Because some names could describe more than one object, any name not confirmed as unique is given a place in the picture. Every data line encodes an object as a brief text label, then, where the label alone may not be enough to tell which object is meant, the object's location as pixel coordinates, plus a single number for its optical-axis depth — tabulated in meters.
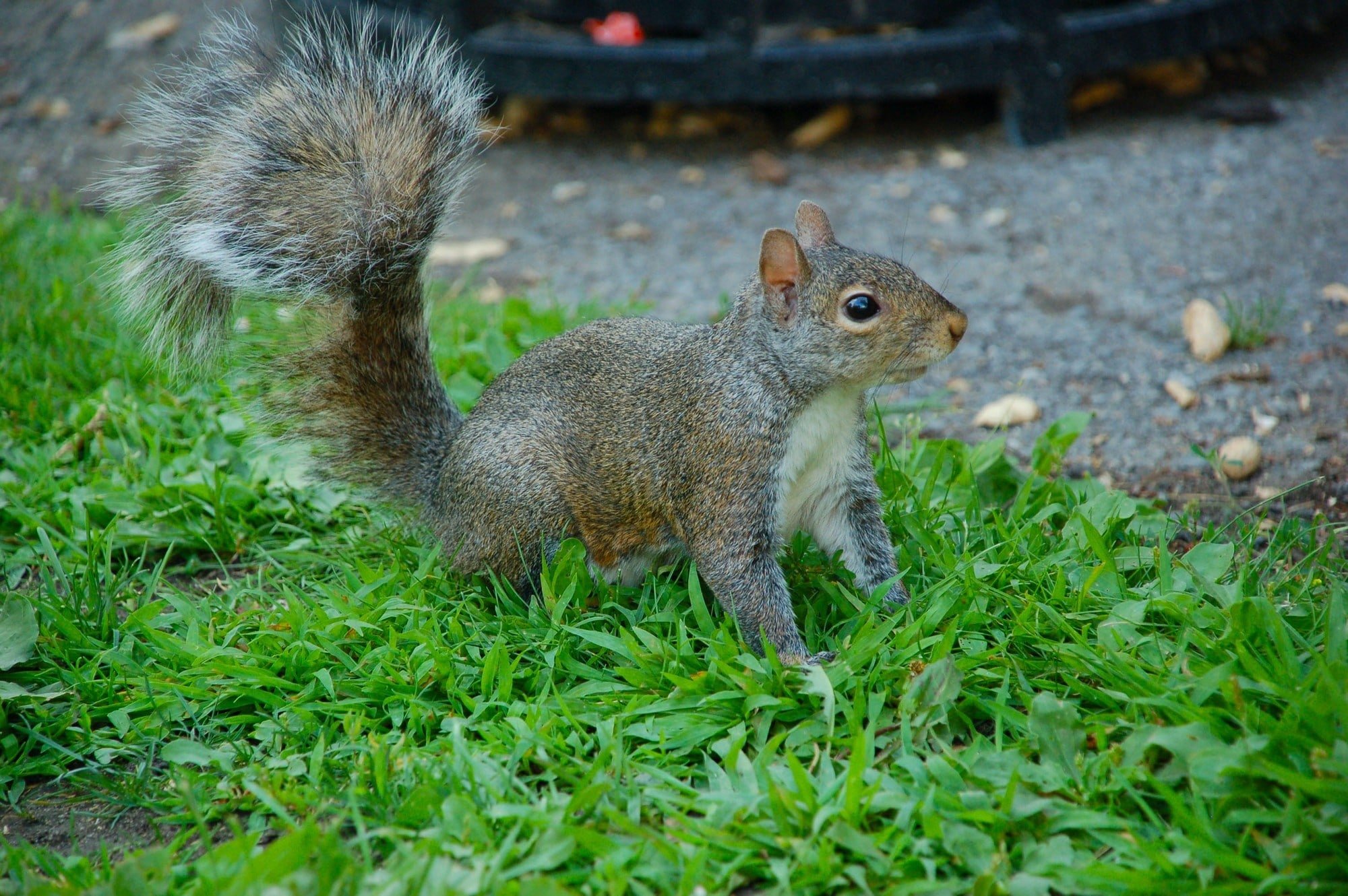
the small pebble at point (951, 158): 8.05
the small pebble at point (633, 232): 7.60
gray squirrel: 3.76
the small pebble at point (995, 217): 7.29
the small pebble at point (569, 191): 8.21
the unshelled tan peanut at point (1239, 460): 4.75
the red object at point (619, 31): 8.62
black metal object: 7.63
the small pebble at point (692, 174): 8.30
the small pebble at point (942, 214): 7.39
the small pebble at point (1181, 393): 5.36
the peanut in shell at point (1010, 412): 5.39
